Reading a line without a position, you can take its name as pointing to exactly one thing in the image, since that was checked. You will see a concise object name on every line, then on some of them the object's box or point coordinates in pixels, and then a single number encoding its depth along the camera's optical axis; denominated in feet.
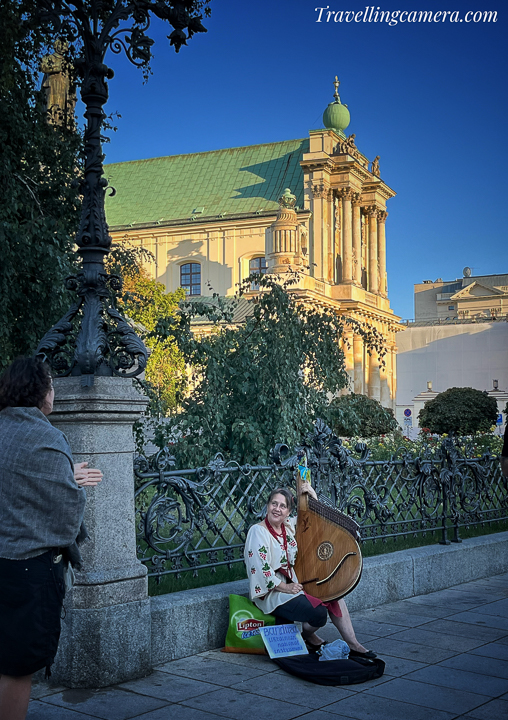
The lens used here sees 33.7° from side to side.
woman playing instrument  17.58
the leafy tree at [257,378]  35.06
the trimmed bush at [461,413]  118.62
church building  195.52
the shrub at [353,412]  37.58
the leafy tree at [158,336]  35.58
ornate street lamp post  16.69
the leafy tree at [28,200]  30.40
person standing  11.30
